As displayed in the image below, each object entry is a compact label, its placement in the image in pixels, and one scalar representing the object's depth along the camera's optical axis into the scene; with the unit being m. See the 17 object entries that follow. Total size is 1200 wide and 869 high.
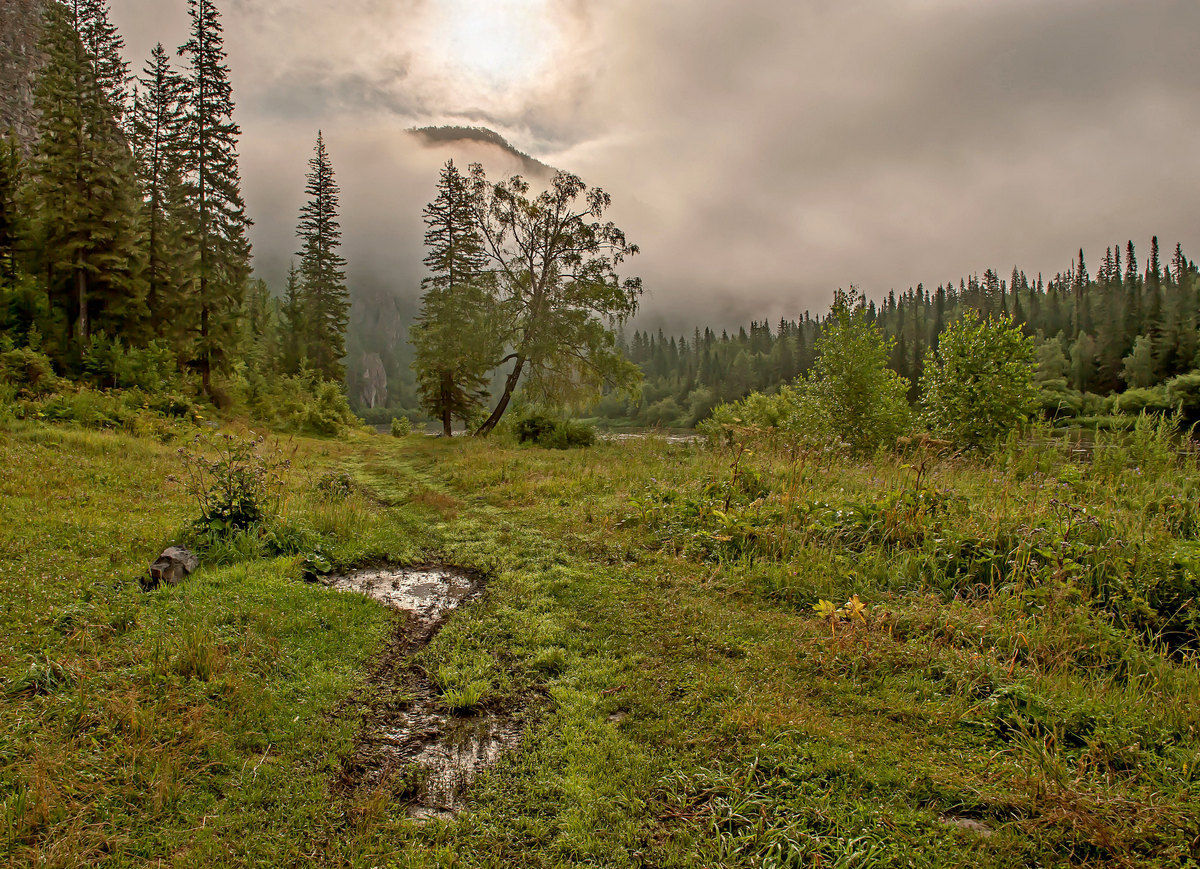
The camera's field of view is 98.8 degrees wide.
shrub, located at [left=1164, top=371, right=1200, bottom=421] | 41.69
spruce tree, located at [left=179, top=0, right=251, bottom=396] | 24.83
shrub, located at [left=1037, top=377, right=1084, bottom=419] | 51.30
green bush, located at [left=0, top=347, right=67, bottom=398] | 15.57
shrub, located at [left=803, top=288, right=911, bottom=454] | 16.95
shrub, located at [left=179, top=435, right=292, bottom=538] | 6.63
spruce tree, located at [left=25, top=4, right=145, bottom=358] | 19.61
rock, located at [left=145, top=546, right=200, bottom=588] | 5.25
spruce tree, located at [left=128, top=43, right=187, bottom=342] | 24.14
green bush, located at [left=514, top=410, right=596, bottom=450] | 22.02
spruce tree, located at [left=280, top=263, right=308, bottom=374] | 39.91
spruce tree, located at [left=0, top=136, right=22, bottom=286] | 21.09
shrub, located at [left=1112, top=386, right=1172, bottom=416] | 42.88
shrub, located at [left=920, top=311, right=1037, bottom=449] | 13.22
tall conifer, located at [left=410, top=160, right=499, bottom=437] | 23.66
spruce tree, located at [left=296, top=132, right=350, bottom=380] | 40.09
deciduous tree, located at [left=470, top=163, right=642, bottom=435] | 23.59
